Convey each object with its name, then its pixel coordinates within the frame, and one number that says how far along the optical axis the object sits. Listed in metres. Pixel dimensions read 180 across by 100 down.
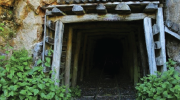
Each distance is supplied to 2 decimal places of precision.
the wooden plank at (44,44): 3.81
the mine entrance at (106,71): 5.21
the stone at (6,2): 3.79
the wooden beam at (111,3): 3.57
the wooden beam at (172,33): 3.59
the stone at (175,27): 3.62
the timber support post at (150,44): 3.61
